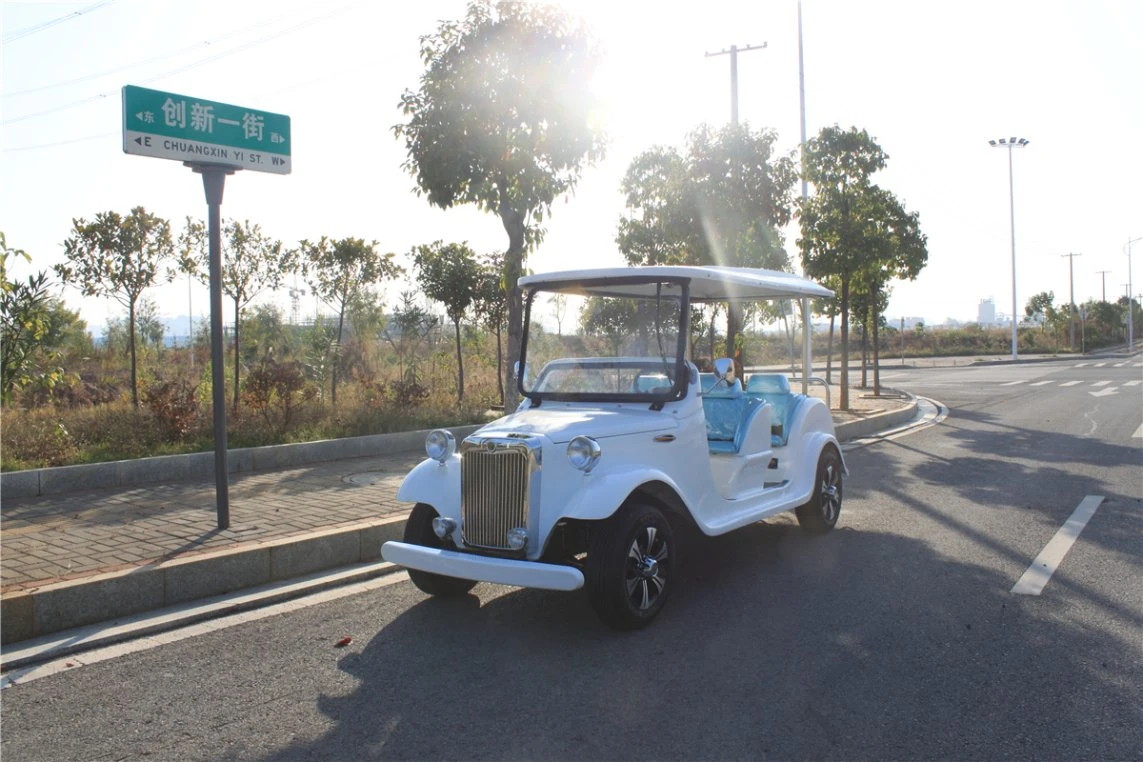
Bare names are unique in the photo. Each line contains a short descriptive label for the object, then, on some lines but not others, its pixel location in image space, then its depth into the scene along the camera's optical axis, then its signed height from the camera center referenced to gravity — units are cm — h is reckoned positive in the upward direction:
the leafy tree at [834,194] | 1602 +317
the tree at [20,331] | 788 +42
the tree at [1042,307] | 6883 +410
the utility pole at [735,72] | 1884 +647
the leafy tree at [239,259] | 1287 +172
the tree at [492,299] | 1528 +121
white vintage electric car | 476 -63
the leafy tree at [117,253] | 1184 +169
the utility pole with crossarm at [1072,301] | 6181 +440
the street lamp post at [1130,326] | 6669 +225
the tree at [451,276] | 1497 +160
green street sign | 603 +180
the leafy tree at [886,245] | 1602 +239
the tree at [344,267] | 1388 +170
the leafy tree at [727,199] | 1454 +281
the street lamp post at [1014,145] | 5031 +1243
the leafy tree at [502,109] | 1046 +318
